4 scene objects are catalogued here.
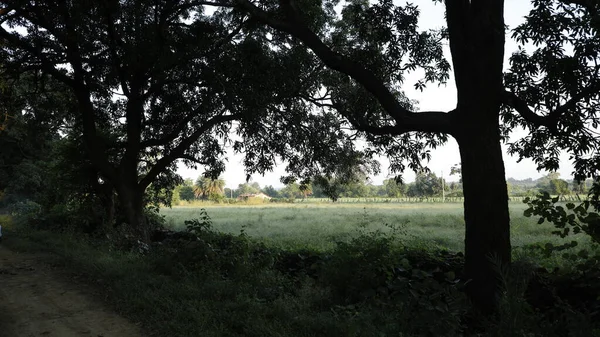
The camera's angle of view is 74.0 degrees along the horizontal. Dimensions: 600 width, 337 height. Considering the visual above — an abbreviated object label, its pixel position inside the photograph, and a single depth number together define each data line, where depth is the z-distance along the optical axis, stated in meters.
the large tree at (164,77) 9.14
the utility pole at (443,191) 73.93
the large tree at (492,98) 5.49
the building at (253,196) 98.19
